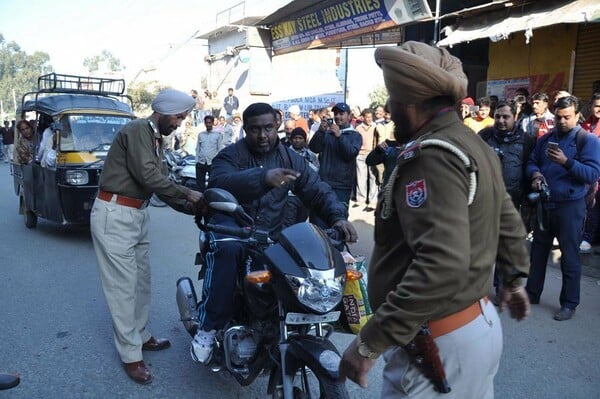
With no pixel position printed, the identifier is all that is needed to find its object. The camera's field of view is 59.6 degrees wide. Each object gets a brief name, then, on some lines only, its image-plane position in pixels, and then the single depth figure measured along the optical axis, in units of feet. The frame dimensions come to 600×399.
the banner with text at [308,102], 63.16
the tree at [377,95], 86.20
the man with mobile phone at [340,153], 21.13
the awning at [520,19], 23.06
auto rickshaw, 24.67
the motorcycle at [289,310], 7.55
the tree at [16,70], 290.56
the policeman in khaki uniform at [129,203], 11.43
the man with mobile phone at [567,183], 14.70
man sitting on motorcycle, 9.68
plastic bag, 8.23
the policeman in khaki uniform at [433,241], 4.82
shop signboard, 35.58
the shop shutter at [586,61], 28.32
